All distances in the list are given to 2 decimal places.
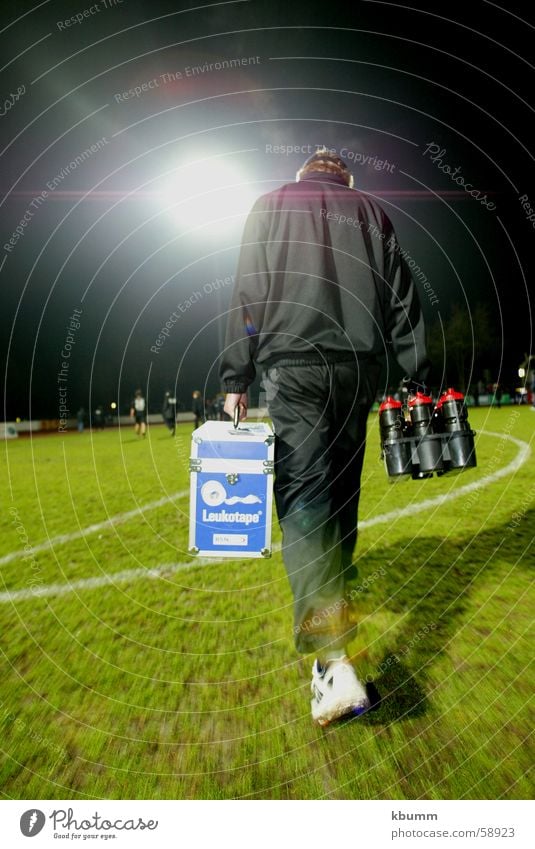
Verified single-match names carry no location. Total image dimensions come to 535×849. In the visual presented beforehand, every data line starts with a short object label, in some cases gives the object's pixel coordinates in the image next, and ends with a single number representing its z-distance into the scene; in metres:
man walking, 2.05
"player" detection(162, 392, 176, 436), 18.87
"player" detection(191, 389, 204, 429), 17.33
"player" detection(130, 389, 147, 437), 17.52
